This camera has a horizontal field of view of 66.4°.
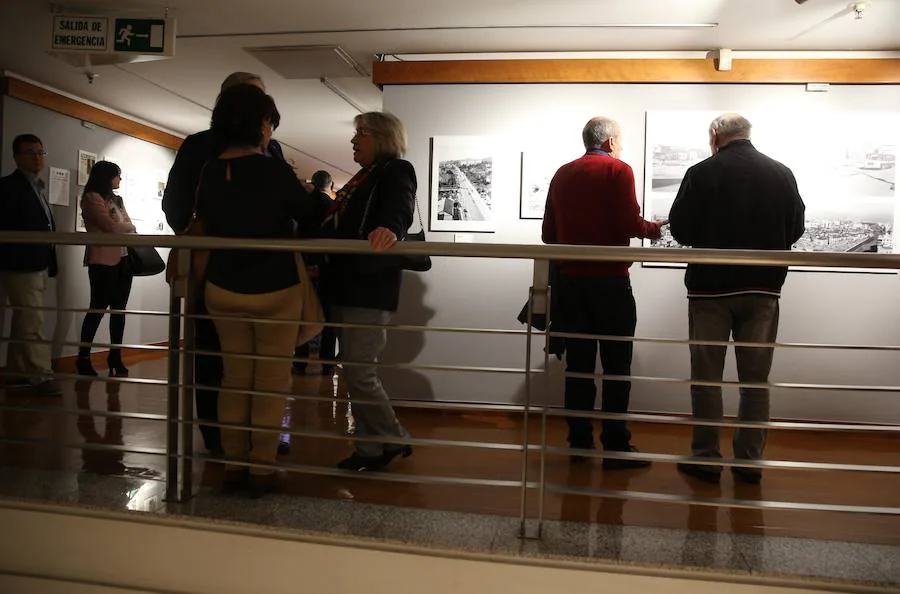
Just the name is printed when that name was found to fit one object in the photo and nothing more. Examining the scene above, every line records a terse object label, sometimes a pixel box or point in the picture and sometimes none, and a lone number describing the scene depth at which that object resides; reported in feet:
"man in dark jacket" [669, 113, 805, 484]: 9.37
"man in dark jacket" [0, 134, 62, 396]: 14.90
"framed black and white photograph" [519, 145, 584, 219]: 15.35
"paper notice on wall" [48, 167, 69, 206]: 21.36
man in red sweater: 10.15
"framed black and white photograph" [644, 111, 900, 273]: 14.38
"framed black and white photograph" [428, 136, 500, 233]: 15.48
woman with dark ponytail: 16.80
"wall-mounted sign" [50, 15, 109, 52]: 14.12
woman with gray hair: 8.44
